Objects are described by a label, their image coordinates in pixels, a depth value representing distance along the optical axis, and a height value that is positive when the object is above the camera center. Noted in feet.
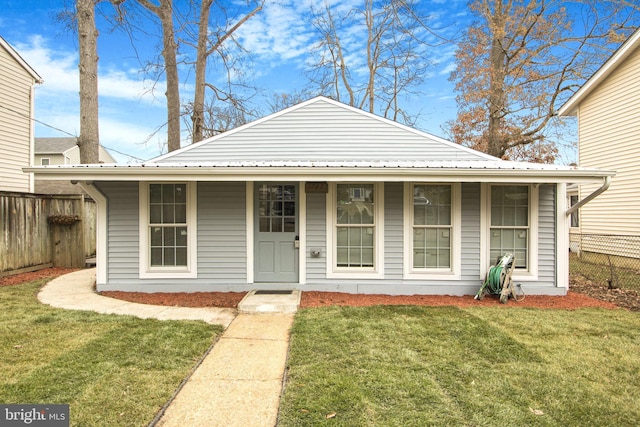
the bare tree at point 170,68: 38.50 +16.97
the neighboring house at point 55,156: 62.18 +12.62
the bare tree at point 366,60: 56.80 +27.27
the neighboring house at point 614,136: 33.53 +8.36
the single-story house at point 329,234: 20.38 -1.45
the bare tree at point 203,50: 41.37 +20.67
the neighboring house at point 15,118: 34.35 +10.08
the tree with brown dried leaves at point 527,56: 46.32 +23.05
